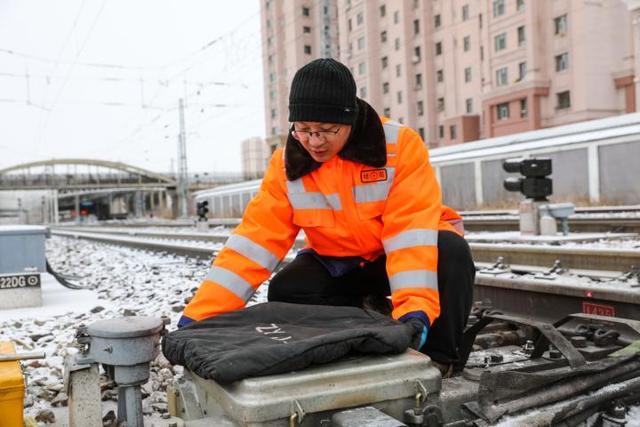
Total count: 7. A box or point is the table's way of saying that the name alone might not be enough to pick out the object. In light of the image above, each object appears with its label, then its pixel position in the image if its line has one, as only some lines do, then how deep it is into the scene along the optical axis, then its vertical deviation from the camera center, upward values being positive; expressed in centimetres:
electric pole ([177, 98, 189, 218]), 3440 +297
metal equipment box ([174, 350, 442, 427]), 167 -54
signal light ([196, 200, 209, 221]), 2080 -4
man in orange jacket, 225 -10
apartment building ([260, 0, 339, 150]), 5181 +1447
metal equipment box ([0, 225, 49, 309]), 638 -54
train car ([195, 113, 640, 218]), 1562 +90
